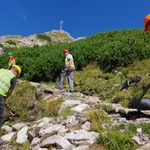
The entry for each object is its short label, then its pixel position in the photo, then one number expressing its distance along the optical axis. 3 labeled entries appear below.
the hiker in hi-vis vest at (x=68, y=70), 6.99
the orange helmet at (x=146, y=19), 3.06
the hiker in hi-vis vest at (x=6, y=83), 3.78
